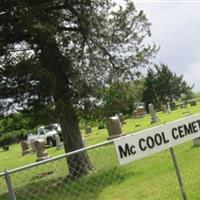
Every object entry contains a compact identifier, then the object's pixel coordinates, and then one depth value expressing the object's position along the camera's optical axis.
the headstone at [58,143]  34.66
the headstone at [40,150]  26.89
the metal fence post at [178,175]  8.01
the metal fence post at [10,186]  6.91
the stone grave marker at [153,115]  36.55
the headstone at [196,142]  15.98
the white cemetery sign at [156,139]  7.18
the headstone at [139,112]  52.26
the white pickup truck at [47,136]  41.52
